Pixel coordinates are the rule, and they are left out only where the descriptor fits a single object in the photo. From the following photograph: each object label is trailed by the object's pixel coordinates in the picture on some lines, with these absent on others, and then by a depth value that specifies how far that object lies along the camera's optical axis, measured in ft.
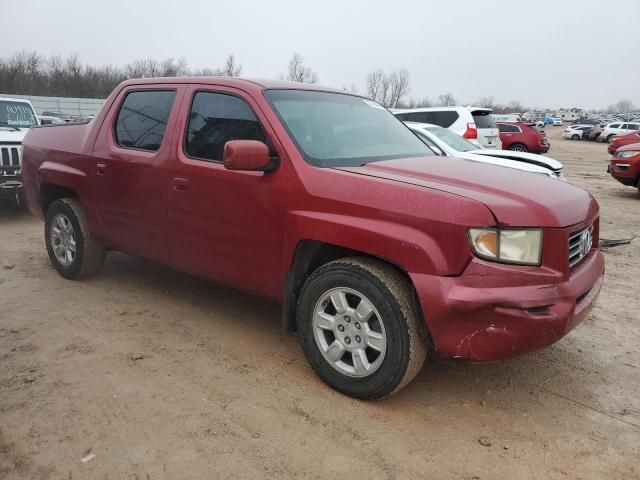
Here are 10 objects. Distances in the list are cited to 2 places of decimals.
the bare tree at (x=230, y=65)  224.78
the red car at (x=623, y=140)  62.58
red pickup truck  8.70
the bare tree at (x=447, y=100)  354.11
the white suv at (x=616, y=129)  129.31
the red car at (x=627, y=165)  37.58
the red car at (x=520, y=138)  69.46
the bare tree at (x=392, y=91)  301.26
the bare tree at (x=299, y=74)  218.57
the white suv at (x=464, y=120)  40.16
